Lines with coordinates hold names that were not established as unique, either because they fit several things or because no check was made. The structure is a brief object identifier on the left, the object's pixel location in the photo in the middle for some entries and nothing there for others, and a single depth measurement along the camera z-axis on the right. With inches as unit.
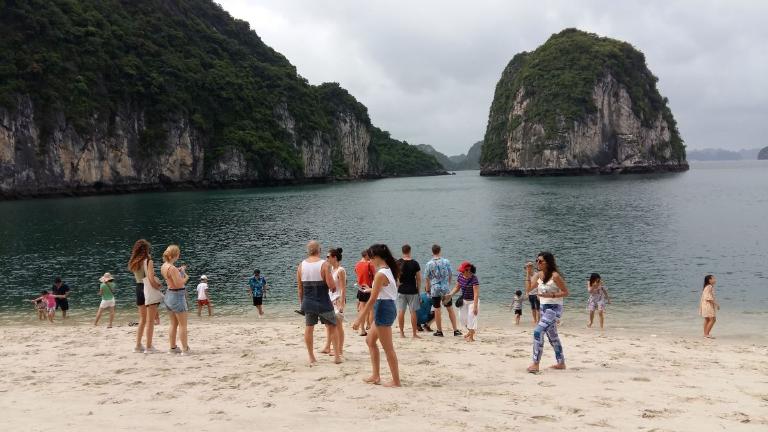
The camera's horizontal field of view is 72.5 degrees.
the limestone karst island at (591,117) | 6373.0
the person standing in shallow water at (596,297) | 583.3
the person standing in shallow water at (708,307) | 537.3
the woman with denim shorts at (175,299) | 355.6
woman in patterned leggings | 331.9
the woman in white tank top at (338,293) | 356.8
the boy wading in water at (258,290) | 703.1
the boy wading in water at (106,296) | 620.4
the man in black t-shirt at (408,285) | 412.2
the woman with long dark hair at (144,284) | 373.7
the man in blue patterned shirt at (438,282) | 447.2
